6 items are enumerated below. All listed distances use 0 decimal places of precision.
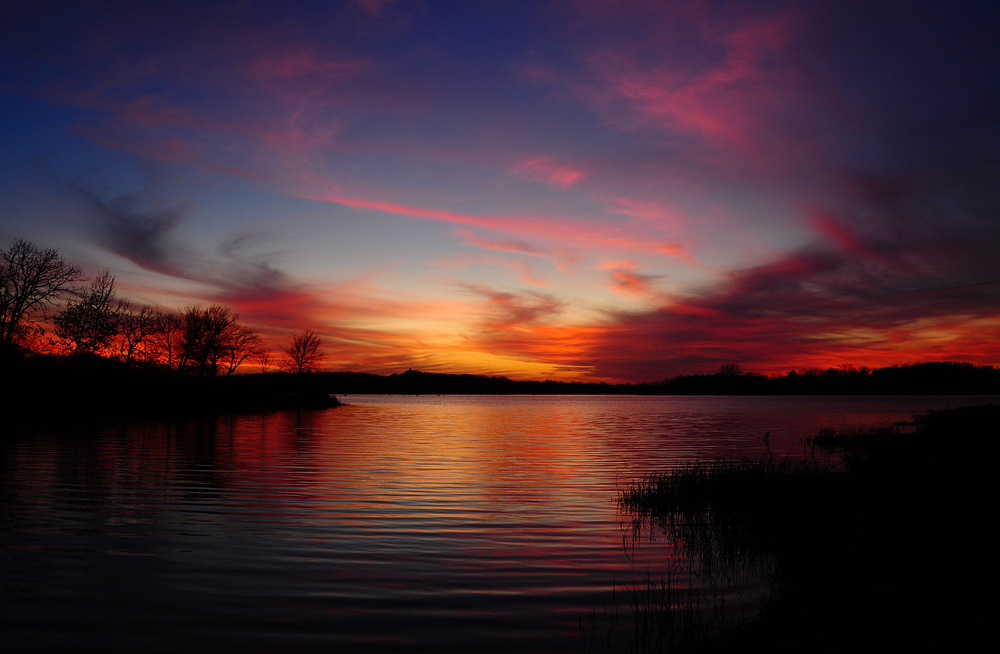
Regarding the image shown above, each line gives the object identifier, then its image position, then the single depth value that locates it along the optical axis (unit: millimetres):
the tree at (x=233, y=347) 99150
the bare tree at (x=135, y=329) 77300
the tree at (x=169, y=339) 87812
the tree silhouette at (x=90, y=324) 63219
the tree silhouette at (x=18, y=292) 55353
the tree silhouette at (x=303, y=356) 123000
